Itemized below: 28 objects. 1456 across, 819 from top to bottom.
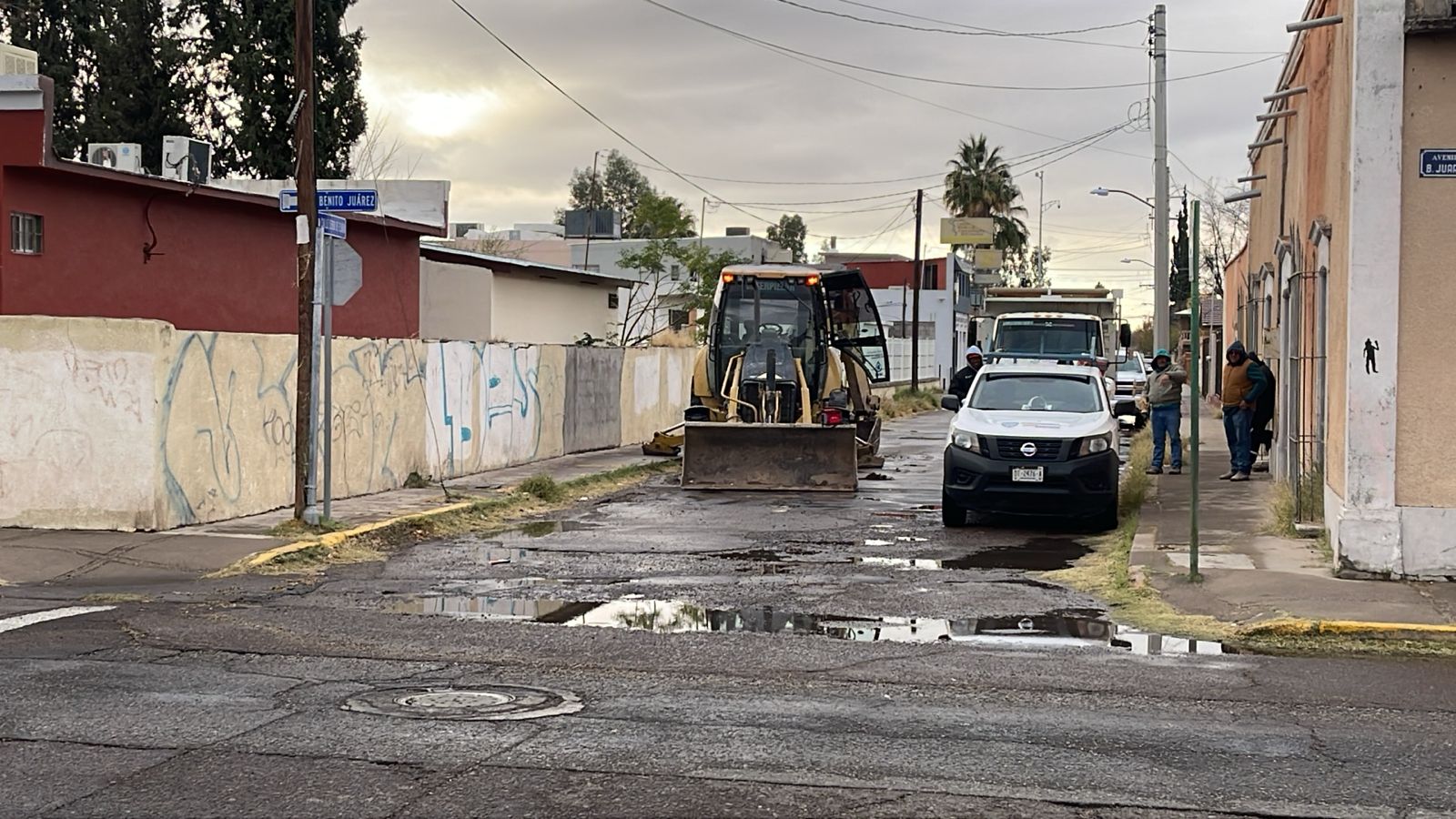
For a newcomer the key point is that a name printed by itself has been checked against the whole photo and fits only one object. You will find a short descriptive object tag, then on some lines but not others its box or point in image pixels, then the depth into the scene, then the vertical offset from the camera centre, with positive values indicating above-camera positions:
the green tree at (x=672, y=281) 46.59 +3.45
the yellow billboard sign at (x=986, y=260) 79.12 +6.63
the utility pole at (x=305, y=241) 14.95 +1.35
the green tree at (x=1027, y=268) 92.96 +7.84
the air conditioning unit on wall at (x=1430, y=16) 11.99 +3.01
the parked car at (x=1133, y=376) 37.31 +0.31
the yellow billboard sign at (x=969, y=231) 75.38 +7.79
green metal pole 11.28 +0.09
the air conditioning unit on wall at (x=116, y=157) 22.94 +3.33
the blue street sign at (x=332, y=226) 15.07 +1.52
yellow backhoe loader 20.41 -0.05
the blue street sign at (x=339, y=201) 15.23 +1.78
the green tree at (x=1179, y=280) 58.88 +4.40
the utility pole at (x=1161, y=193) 29.50 +3.83
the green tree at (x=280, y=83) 38.94 +7.74
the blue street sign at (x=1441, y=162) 12.15 +1.86
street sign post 15.20 +0.90
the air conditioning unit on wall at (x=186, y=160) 24.52 +3.56
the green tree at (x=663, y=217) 50.88 +5.65
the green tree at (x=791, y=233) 98.01 +10.22
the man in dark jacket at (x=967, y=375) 24.97 +0.17
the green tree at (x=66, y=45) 45.91 +10.21
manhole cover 7.61 -1.70
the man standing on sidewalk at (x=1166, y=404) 21.77 -0.24
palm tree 79.25 +10.33
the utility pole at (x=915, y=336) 53.61 +1.76
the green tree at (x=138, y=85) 45.41 +8.82
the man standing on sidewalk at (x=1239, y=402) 19.94 -0.18
